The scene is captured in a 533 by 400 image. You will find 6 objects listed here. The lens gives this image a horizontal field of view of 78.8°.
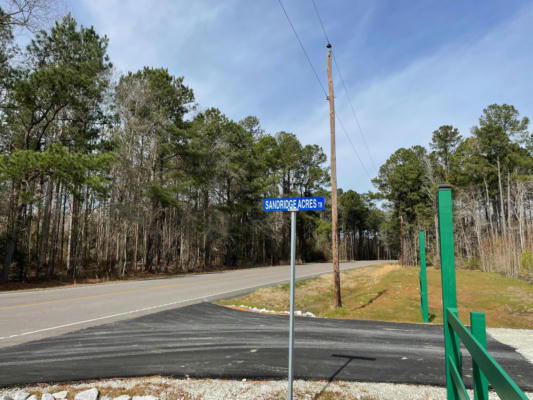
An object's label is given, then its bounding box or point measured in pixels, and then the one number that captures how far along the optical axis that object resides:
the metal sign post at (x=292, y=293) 3.68
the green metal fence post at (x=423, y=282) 9.64
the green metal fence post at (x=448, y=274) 2.83
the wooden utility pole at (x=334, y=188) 11.40
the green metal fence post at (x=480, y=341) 1.99
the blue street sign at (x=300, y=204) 4.13
